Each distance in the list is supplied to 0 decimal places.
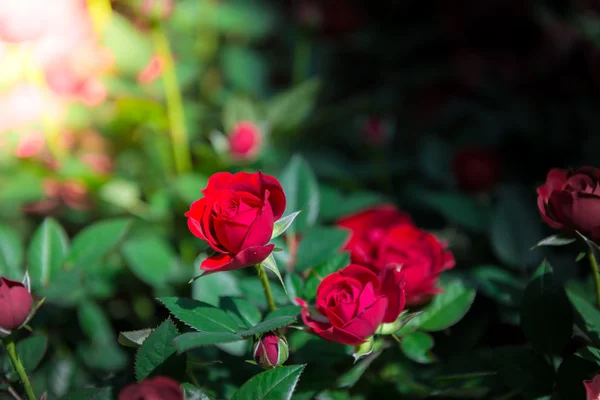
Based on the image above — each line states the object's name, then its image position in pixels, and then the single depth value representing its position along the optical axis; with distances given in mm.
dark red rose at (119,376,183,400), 566
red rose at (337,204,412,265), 645
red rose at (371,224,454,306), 635
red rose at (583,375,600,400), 579
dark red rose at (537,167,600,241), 605
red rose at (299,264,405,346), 600
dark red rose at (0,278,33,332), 593
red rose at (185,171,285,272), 588
